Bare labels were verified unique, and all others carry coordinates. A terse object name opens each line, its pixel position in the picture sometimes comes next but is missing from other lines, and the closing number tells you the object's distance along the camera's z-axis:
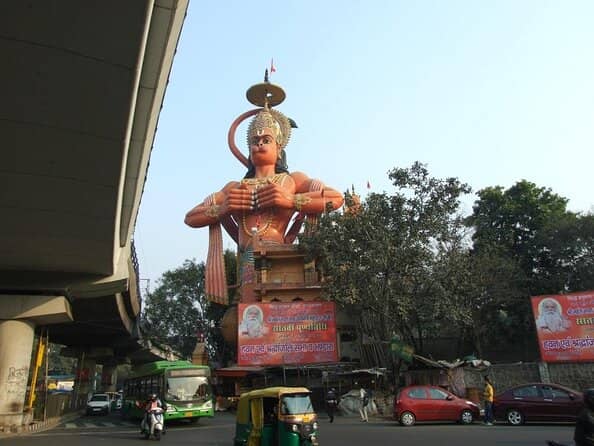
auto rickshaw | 9.05
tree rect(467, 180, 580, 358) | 30.19
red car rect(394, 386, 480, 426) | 16.55
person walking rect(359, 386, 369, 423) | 19.85
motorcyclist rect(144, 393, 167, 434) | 15.19
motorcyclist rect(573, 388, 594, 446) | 5.67
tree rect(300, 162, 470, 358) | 23.81
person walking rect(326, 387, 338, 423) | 19.97
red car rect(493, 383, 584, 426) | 15.09
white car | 31.83
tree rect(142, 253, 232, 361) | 50.75
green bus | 19.02
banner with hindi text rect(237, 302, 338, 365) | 26.39
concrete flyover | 5.39
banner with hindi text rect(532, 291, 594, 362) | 21.12
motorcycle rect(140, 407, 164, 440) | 14.94
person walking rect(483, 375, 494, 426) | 16.27
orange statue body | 38.73
